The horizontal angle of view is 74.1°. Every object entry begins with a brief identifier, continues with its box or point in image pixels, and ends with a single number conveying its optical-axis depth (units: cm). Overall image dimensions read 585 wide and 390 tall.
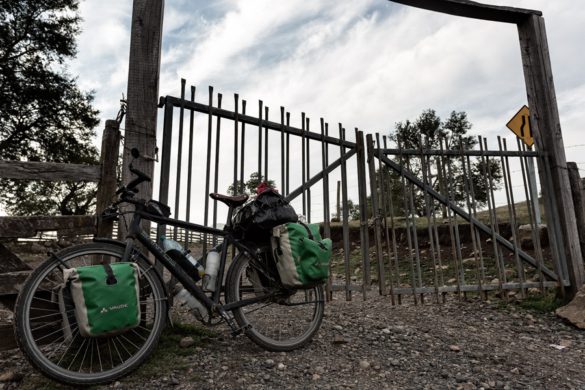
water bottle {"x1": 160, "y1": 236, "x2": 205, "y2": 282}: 293
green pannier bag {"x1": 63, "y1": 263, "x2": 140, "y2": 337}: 230
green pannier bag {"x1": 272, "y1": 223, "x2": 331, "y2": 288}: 302
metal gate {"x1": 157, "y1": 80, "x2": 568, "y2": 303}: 366
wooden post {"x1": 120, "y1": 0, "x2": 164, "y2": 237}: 331
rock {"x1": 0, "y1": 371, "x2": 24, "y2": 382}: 253
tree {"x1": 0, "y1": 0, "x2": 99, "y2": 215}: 1395
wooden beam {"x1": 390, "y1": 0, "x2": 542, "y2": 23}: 508
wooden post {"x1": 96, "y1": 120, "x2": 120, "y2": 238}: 306
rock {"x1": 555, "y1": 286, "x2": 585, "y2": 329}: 425
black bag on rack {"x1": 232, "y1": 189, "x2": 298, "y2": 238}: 310
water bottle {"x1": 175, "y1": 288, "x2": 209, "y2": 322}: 291
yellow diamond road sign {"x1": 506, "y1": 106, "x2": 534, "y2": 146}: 565
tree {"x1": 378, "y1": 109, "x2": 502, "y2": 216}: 2055
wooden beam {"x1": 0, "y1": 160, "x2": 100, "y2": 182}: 279
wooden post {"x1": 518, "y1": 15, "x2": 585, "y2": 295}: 501
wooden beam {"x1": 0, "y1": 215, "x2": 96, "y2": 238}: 265
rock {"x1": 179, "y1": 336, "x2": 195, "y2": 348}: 304
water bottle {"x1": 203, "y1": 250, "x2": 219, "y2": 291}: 304
